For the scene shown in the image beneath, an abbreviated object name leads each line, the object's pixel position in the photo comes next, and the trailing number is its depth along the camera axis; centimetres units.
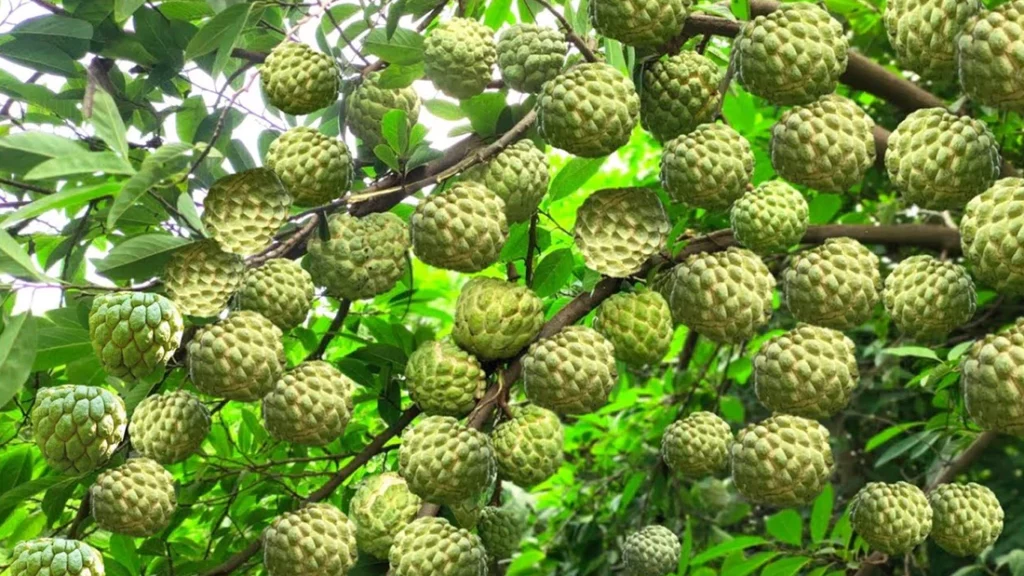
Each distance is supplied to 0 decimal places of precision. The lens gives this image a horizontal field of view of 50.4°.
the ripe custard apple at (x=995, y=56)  99
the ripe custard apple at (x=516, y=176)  134
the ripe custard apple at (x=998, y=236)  99
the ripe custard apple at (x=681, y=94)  130
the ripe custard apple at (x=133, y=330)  111
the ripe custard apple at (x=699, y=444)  149
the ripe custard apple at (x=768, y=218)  135
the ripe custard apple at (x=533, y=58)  142
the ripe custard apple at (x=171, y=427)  131
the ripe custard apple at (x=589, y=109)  119
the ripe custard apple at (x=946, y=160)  108
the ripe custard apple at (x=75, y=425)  117
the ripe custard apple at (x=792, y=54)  117
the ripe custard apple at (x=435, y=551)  121
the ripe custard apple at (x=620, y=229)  126
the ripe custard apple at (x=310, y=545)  127
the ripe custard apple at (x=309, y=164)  129
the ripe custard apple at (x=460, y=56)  143
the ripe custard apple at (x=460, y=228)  122
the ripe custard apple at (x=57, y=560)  117
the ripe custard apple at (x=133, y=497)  131
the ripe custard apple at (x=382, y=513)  139
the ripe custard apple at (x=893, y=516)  140
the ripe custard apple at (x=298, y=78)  134
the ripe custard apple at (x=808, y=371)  118
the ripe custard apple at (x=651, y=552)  183
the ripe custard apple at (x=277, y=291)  126
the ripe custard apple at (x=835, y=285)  120
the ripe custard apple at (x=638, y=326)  131
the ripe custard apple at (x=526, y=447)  135
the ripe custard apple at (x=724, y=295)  123
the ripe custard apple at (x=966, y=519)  149
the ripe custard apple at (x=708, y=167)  123
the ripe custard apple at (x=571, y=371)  121
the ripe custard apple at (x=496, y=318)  129
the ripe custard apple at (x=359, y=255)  139
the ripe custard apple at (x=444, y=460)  121
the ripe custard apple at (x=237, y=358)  118
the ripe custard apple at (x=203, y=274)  120
